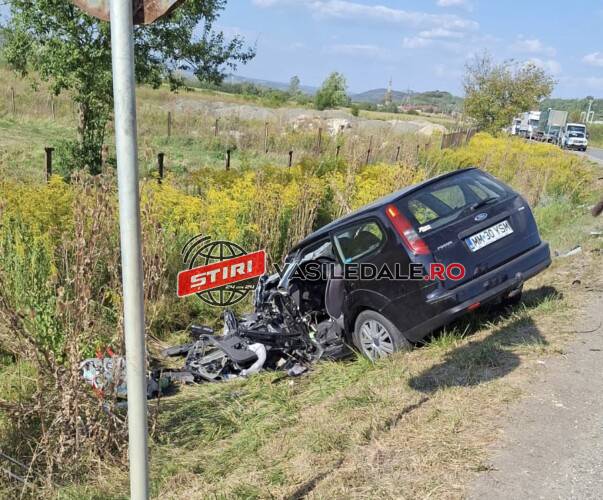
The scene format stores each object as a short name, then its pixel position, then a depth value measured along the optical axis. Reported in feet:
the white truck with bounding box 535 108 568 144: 160.66
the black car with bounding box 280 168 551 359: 16.94
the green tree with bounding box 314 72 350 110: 239.91
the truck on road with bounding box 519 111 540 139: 187.73
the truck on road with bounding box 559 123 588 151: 147.43
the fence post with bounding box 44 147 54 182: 27.71
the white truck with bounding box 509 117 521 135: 187.03
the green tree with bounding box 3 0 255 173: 36.63
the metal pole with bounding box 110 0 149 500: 6.46
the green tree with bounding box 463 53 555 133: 119.85
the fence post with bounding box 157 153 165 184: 31.77
